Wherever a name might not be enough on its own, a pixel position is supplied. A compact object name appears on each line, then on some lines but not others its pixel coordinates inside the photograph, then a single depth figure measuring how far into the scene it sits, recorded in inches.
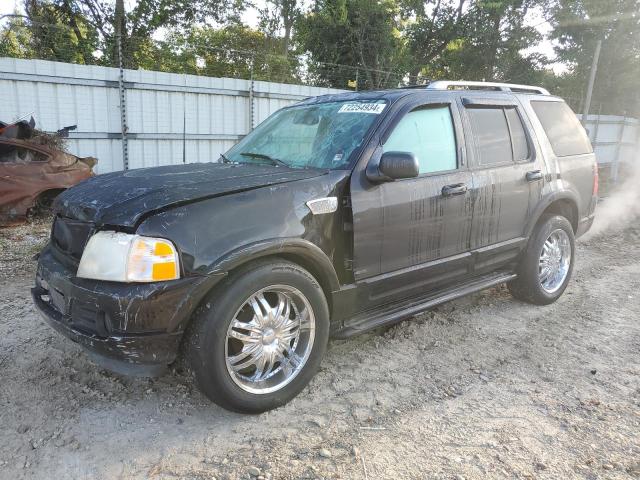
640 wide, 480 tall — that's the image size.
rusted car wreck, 286.7
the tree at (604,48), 825.5
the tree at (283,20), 824.3
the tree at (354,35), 738.2
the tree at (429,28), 831.7
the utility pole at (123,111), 355.3
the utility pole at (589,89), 425.2
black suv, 99.1
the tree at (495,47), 820.6
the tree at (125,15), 731.4
